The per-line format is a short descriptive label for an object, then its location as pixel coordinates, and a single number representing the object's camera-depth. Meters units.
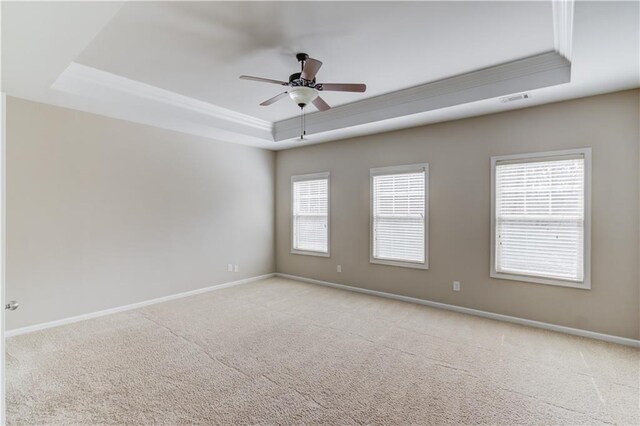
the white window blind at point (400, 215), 4.84
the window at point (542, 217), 3.60
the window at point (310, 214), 6.05
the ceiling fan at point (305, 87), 3.07
